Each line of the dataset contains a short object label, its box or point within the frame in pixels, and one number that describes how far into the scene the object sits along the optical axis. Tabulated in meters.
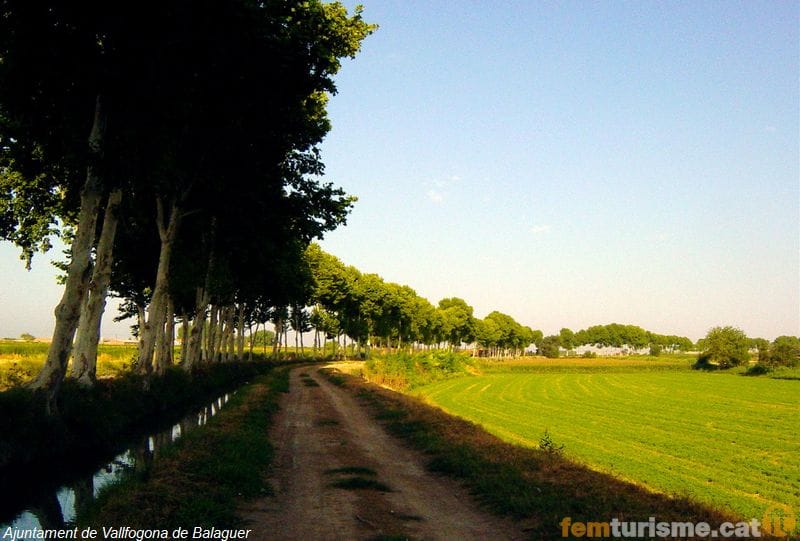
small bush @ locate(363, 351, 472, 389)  59.82
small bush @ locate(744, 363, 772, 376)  121.57
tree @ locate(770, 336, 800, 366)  121.88
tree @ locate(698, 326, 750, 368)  138.25
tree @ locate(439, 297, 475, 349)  170.70
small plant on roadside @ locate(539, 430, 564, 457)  17.56
